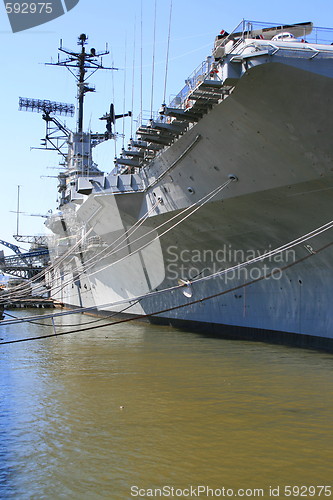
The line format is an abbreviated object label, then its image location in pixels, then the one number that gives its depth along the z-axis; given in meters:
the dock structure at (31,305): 31.39
